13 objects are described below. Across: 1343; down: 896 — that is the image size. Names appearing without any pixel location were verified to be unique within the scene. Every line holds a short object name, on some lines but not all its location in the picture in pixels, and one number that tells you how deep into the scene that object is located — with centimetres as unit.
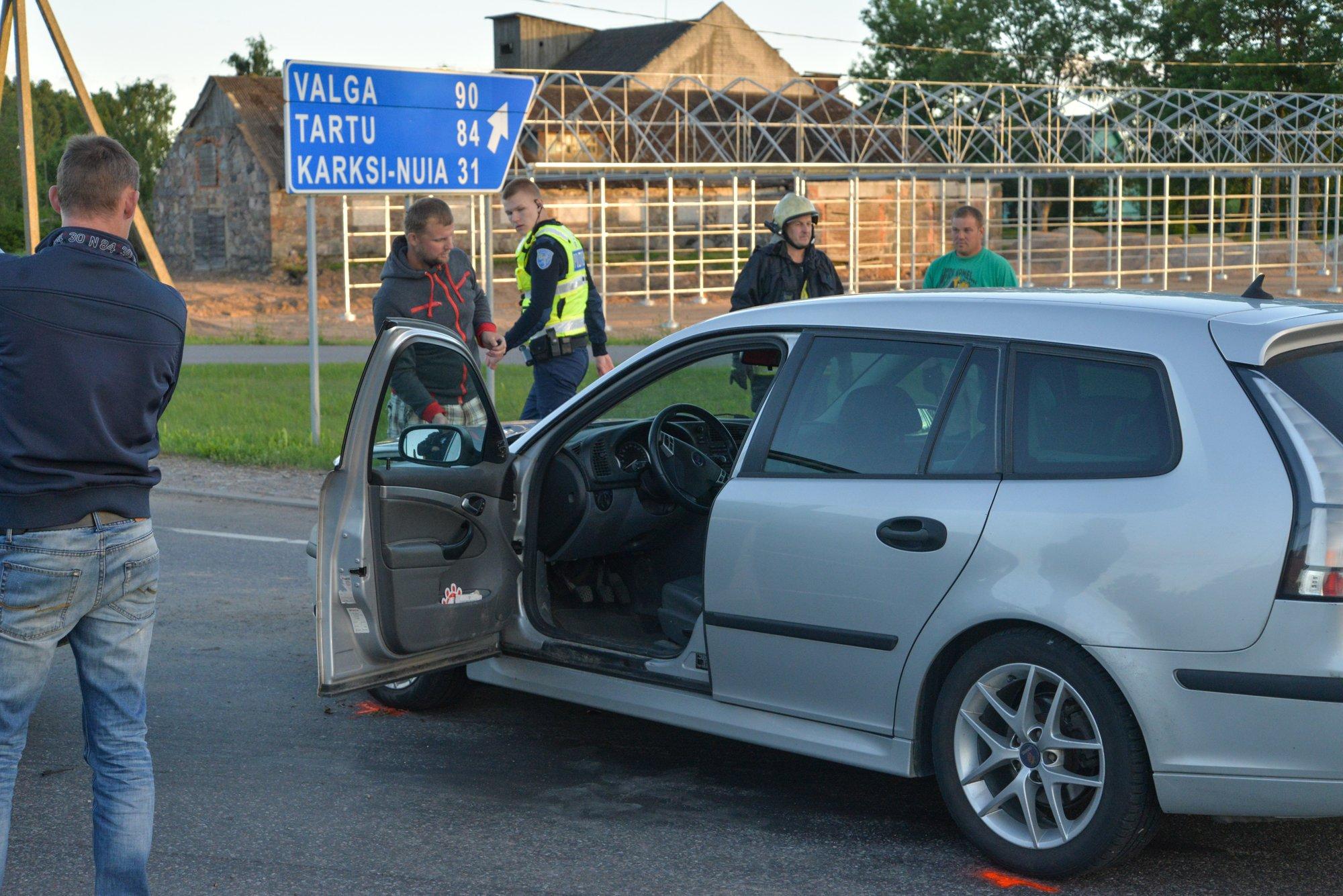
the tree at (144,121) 4938
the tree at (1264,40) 5200
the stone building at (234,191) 3812
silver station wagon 359
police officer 866
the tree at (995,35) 6456
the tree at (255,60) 6069
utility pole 1625
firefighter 852
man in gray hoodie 723
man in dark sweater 334
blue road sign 1162
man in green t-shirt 878
